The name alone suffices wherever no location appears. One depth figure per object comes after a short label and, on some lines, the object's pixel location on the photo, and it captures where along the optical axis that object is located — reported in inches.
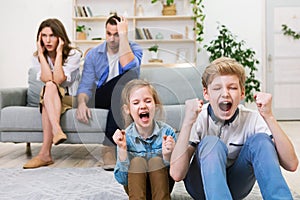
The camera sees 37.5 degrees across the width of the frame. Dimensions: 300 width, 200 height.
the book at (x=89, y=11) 219.3
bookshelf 216.7
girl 60.6
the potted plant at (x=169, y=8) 216.1
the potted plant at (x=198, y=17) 211.8
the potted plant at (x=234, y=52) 209.5
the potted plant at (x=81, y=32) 213.5
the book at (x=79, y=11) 219.3
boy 52.4
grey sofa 59.6
